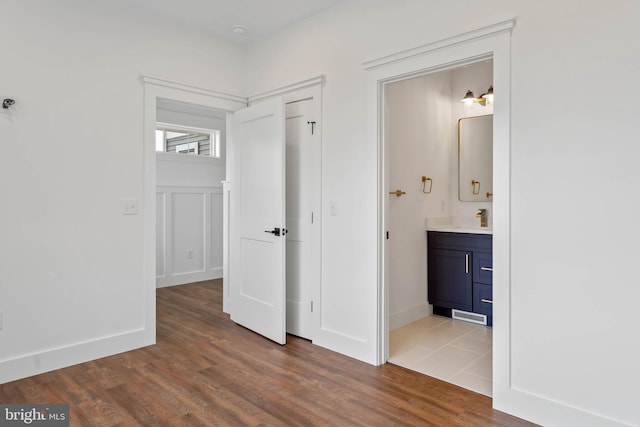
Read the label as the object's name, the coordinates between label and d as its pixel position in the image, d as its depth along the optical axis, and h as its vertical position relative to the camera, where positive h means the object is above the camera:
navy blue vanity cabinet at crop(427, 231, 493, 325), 3.80 -0.55
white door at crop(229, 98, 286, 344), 3.34 -0.07
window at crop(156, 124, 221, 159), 6.25 +1.08
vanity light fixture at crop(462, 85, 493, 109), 4.02 +1.15
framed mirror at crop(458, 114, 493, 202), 4.20 +0.57
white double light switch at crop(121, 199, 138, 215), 3.18 +0.04
